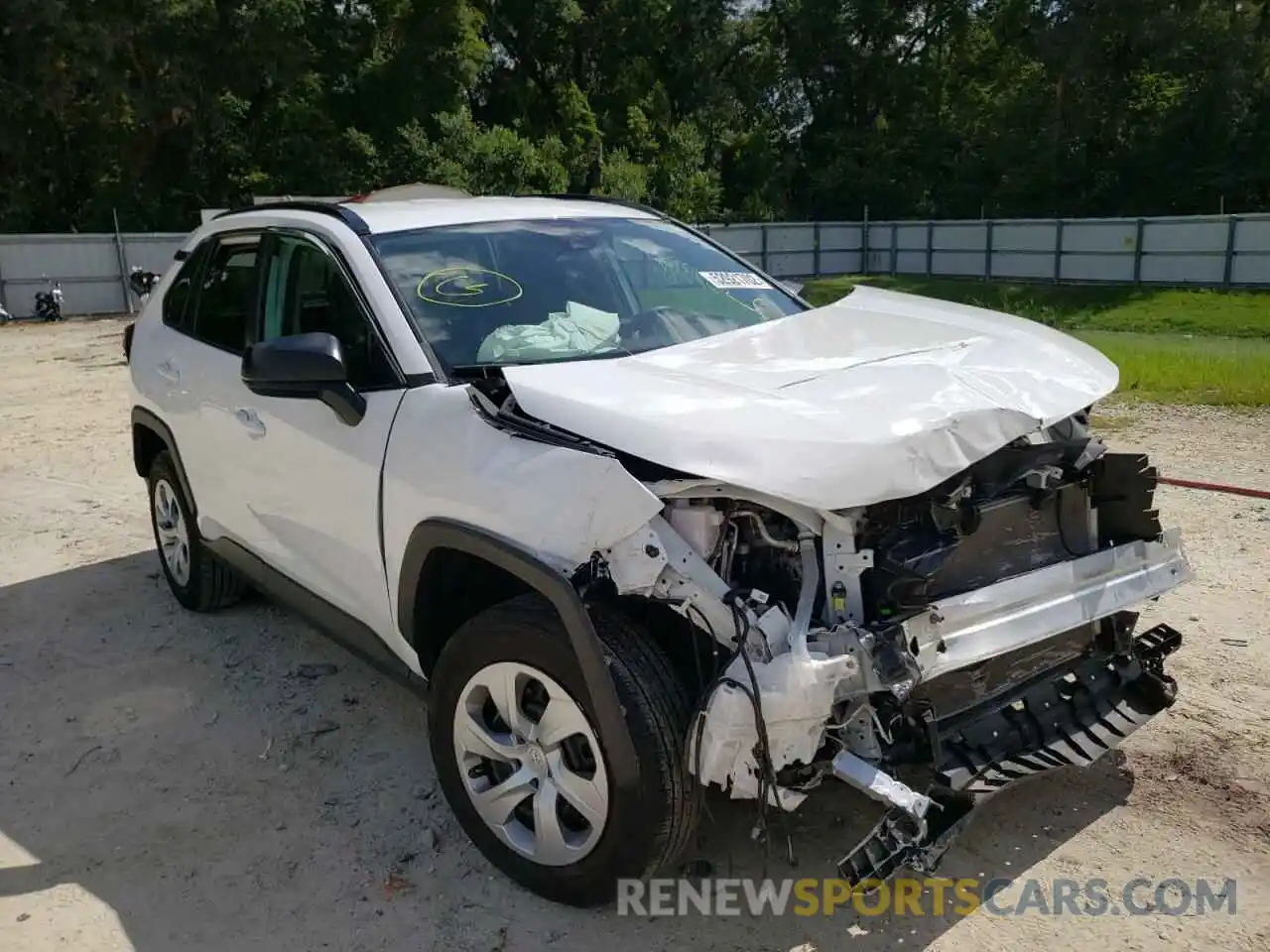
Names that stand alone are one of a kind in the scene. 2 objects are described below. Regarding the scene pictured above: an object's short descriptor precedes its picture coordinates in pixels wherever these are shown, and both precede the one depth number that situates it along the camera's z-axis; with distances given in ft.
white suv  8.67
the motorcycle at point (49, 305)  76.59
